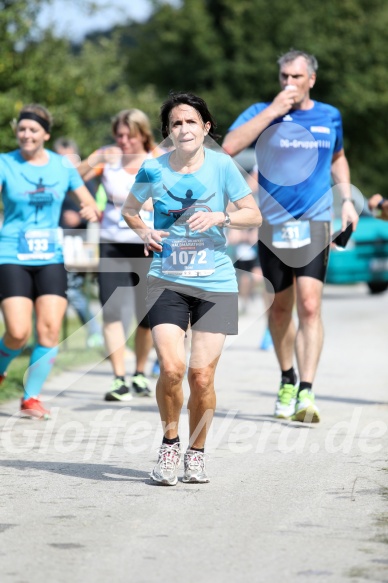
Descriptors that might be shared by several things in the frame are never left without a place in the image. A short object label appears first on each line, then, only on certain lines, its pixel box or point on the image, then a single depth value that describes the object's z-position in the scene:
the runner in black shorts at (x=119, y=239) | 19.44
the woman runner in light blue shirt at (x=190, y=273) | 12.40
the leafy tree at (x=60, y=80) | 34.53
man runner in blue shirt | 17.06
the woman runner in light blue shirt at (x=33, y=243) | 16.92
